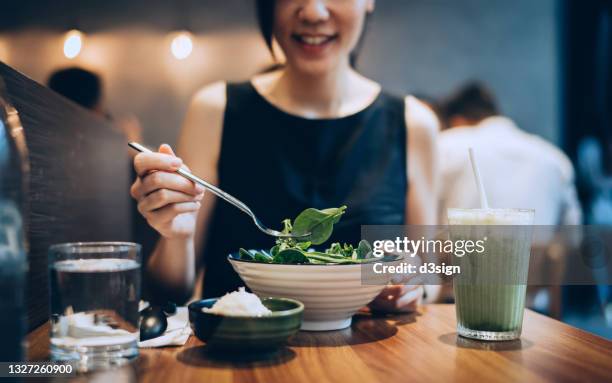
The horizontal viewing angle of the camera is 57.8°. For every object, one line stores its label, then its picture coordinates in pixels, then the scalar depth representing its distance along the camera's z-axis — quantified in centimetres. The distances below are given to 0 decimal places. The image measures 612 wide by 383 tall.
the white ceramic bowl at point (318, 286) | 87
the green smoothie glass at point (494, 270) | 88
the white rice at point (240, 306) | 78
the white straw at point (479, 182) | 95
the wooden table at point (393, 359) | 71
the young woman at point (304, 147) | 161
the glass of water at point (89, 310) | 72
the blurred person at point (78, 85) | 305
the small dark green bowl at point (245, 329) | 75
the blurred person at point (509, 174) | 303
